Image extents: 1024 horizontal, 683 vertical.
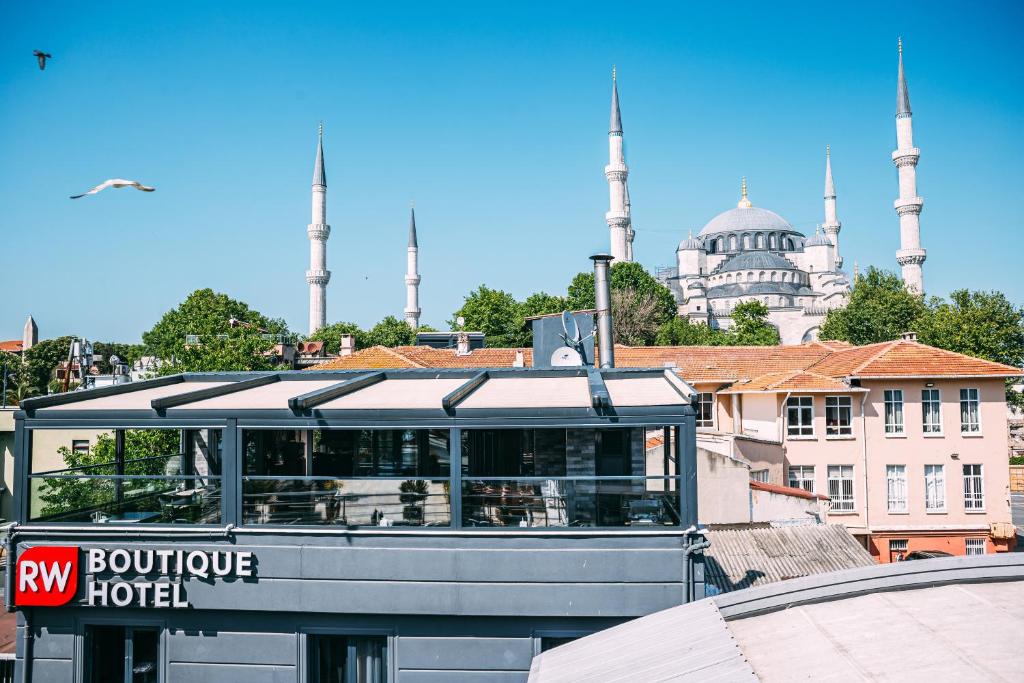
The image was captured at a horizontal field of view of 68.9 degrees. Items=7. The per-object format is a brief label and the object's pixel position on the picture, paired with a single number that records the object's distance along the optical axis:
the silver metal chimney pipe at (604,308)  11.36
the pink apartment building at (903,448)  21.20
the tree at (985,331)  35.12
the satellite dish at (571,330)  11.54
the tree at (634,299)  50.41
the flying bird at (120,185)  11.65
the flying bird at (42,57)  11.27
